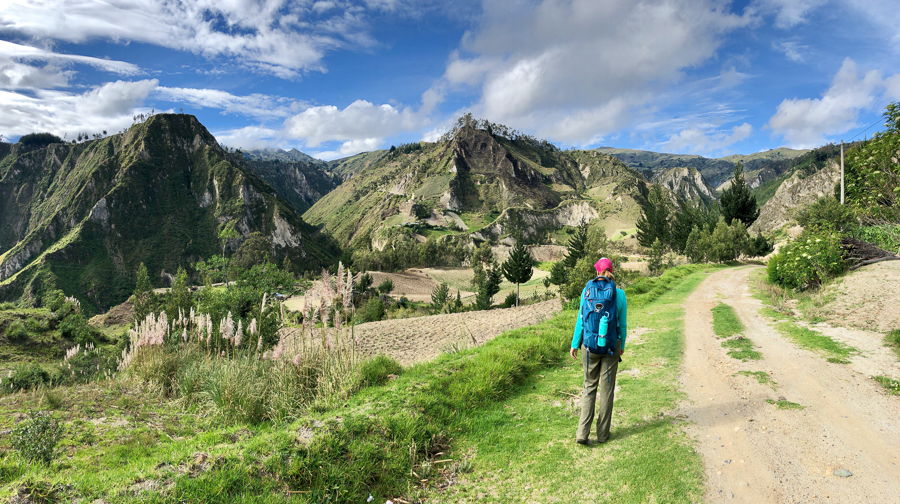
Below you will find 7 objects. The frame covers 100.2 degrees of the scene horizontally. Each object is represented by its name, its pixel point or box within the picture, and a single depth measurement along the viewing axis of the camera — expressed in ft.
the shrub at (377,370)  20.14
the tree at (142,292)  131.89
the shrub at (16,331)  133.39
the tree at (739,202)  144.87
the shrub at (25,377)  56.69
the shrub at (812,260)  41.63
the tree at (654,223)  171.12
